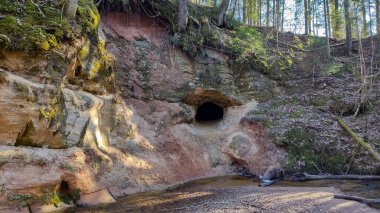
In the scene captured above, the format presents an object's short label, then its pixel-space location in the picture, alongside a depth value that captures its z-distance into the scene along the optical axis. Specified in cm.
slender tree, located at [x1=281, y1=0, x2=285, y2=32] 1843
